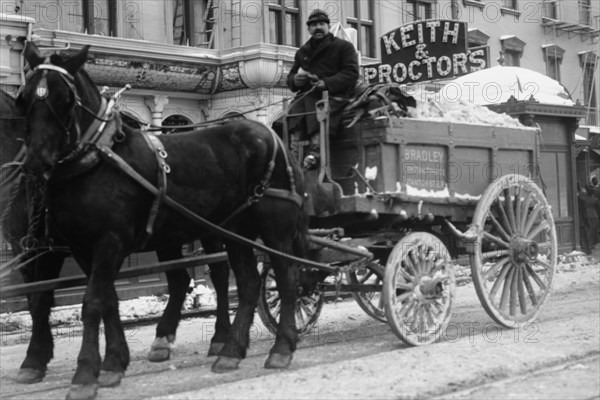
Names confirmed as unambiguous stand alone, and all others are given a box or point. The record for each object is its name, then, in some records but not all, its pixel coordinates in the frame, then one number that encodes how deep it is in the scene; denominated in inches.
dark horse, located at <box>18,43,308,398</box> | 262.1
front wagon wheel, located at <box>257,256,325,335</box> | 374.6
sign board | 679.1
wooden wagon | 350.3
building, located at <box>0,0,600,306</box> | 661.9
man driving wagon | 362.3
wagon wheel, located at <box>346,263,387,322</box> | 366.4
